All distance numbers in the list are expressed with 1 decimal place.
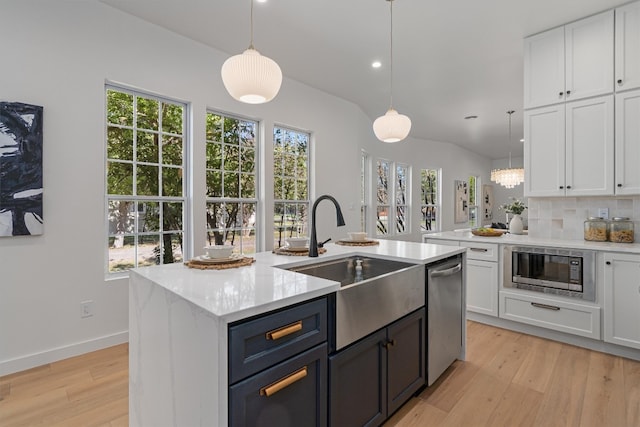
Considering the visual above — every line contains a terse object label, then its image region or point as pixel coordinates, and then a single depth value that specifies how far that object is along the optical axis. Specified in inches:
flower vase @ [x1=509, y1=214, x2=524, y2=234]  145.9
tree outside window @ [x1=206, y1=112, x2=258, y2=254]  144.1
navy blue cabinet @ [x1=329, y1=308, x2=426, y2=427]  55.7
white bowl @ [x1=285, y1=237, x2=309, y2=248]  85.7
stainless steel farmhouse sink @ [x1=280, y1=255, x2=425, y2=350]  56.4
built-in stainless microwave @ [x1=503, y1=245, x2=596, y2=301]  106.0
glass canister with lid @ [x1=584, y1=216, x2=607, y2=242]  118.3
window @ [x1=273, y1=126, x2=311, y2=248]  171.3
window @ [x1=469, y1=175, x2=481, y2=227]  382.7
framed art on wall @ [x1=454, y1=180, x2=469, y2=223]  348.8
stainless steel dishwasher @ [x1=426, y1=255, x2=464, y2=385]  80.9
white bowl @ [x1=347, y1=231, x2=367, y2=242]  101.7
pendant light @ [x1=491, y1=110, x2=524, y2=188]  233.3
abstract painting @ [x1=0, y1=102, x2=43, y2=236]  90.4
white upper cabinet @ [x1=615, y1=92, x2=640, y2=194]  107.9
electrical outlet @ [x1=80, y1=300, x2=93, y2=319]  105.3
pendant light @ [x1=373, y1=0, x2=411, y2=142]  99.3
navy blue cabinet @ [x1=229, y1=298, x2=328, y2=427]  40.7
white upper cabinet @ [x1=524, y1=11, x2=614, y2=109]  113.0
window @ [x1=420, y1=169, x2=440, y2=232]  316.9
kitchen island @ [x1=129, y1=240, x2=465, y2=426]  39.7
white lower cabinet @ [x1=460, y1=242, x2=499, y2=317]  125.7
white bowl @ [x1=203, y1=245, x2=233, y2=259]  68.1
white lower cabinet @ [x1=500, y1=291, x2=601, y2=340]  105.7
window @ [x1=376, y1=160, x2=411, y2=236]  274.2
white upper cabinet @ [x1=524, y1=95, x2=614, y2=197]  113.4
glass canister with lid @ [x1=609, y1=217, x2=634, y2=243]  114.0
